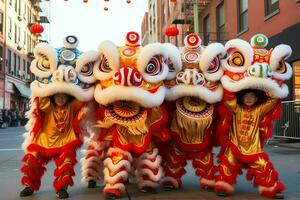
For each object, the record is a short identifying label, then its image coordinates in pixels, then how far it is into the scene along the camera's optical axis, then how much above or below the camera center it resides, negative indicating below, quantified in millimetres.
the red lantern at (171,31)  8086 +1406
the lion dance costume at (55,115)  6285 -42
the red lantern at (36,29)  7643 +1376
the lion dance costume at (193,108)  6453 +47
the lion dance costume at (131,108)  6059 +50
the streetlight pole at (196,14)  19578 +4111
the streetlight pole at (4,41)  39438 +6008
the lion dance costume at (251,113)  6258 -27
